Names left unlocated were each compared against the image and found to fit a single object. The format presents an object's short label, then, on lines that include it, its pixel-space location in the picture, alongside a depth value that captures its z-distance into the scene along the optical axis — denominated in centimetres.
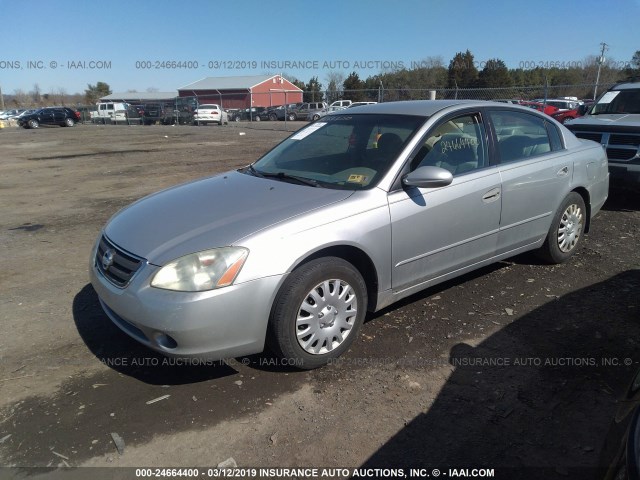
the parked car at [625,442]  136
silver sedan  270
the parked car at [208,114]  3431
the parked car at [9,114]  4683
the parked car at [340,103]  3586
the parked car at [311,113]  3622
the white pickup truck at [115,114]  3881
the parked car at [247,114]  4350
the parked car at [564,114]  2369
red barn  5797
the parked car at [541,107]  2218
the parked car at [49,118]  3519
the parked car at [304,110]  3914
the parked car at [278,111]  4116
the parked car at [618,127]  675
